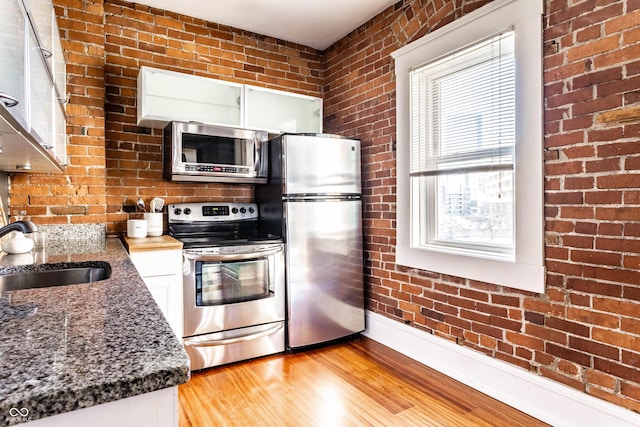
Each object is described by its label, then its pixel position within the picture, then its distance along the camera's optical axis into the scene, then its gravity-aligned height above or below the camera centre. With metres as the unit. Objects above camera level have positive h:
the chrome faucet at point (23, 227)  1.55 -0.05
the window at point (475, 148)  1.94 +0.37
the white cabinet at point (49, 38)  1.25 +0.72
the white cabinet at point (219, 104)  2.66 +0.84
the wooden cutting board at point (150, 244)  2.29 -0.20
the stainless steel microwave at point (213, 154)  2.68 +0.44
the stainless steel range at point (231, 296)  2.48 -0.60
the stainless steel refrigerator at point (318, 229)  2.78 -0.15
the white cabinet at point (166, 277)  2.33 -0.41
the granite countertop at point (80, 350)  0.53 -0.24
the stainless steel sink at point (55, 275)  1.52 -0.26
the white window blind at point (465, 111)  2.11 +0.62
